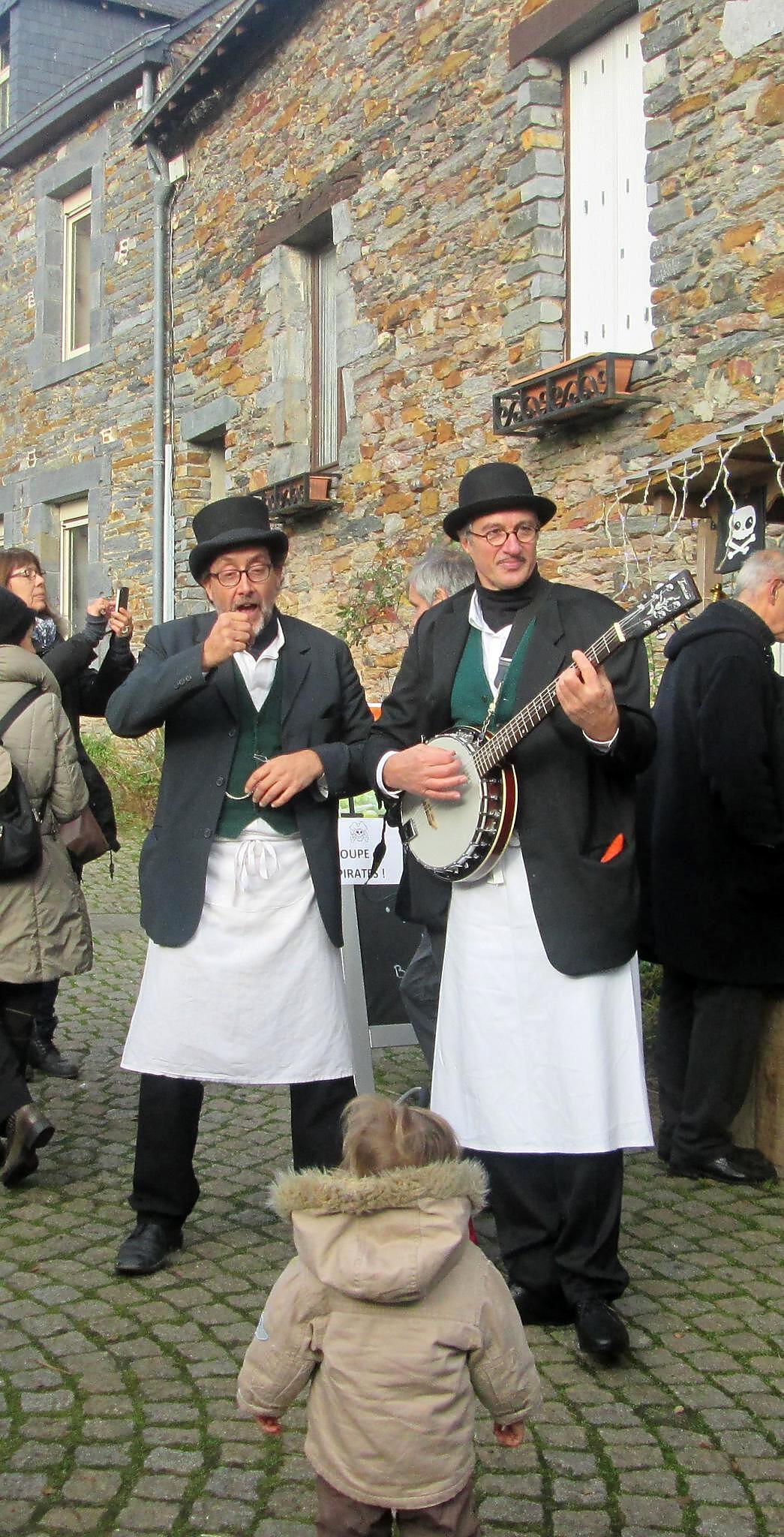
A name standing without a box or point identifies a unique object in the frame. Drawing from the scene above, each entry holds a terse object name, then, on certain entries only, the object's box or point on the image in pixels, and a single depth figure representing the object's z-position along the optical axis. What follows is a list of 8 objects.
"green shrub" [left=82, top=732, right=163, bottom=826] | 12.91
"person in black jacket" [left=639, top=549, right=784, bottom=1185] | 4.52
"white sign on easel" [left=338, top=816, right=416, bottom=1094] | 5.01
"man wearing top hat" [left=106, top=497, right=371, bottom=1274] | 3.80
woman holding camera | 5.59
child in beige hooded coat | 2.14
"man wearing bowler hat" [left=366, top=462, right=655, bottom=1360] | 3.41
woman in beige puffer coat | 4.59
